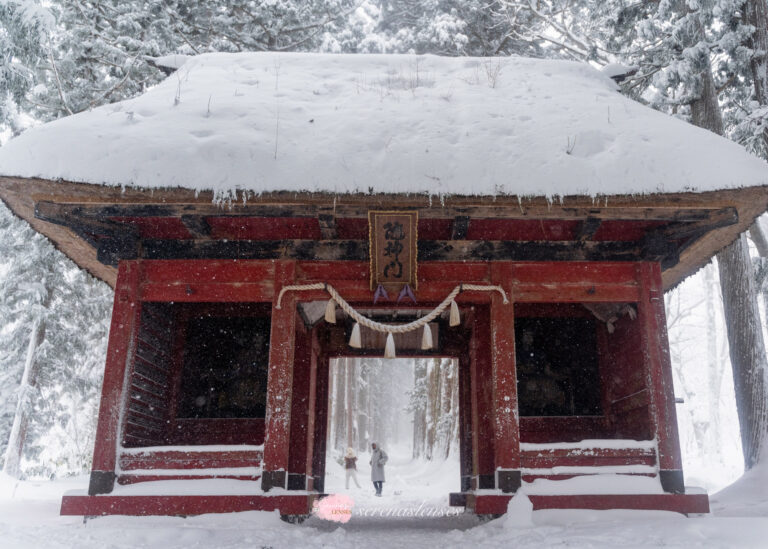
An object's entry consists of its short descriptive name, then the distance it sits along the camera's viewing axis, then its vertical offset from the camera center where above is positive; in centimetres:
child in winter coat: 1698 -156
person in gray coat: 1433 -129
